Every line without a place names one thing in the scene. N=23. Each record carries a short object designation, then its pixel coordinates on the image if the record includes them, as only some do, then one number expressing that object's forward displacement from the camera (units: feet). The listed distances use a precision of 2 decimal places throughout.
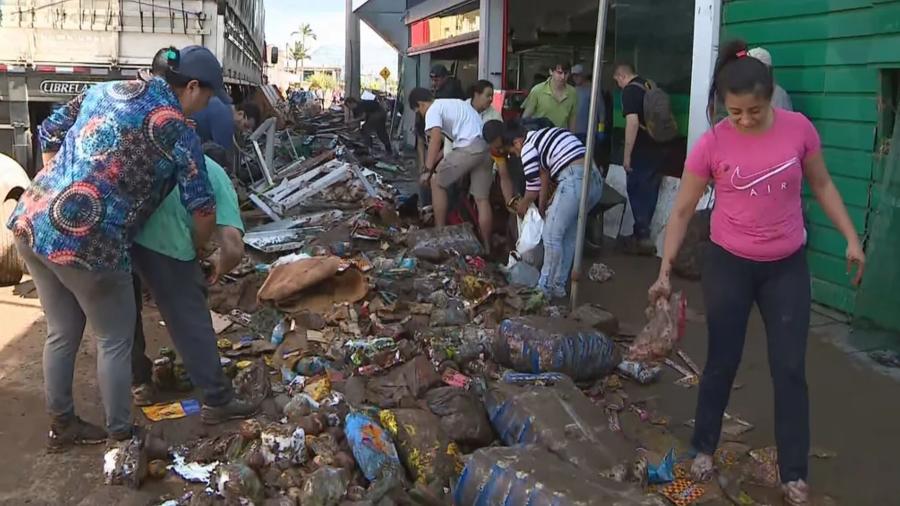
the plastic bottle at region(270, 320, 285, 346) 17.11
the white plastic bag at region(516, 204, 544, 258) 20.62
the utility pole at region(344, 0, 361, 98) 93.04
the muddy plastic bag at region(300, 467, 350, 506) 10.18
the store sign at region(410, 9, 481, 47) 48.96
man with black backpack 24.00
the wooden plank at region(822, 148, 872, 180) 18.30
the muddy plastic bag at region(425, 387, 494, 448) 12.13
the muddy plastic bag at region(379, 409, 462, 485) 11.13
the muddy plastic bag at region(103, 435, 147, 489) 10.78
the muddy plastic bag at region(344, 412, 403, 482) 10.91
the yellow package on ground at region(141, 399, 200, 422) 13.39
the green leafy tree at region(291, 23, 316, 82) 296.51
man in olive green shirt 29.89
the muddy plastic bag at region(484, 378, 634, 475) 11.01
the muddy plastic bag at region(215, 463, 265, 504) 10.37
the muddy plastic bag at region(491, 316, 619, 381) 14.57
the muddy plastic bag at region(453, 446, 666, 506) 9.00
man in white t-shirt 24.95
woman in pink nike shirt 10.12
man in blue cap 10.37
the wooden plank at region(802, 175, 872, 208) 18.31
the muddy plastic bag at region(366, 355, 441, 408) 13.56
